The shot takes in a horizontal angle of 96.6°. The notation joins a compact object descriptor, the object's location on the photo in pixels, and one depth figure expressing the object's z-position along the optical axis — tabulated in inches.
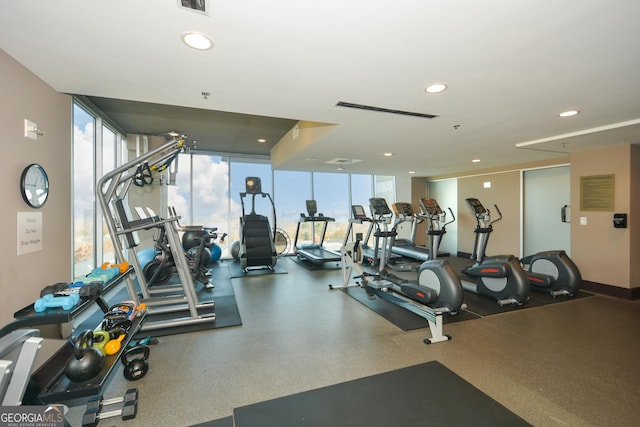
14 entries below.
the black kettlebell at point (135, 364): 89.5
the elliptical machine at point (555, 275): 169.5
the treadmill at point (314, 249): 254.2
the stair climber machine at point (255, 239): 238.4
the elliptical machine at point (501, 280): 152.7
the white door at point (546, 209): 217.5
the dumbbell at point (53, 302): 64.7
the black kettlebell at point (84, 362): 66.7
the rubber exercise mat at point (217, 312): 124.5
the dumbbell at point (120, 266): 97.7
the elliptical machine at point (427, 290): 116.3
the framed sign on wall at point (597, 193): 174.4
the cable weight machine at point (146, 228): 111.1
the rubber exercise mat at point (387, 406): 72.7
